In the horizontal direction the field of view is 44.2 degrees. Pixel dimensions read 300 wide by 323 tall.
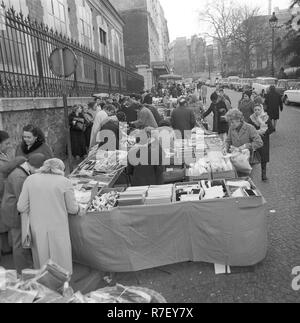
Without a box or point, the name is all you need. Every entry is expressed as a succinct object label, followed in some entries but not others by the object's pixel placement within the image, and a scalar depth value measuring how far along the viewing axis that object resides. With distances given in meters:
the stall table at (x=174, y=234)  4.61
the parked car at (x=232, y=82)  56.56
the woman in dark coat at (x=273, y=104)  13.90
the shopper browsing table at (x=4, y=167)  4.61
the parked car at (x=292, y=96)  25.18
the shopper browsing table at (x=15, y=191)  4.59
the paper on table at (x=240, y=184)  5.31
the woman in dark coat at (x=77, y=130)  10.02
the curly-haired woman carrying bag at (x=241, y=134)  6.86
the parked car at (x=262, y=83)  37.10
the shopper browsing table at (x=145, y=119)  9.92
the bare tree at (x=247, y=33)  68.88
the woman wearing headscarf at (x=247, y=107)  10.77
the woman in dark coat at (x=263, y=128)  8.00
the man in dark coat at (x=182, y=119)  10.16
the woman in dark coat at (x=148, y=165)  6.23
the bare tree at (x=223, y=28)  72.44
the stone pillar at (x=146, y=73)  37.39
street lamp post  25.40
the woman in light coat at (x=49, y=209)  4.25
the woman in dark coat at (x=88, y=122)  10.45
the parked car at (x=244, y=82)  47.47
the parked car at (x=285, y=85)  29.91
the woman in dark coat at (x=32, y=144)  5.38
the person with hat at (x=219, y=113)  11.54
